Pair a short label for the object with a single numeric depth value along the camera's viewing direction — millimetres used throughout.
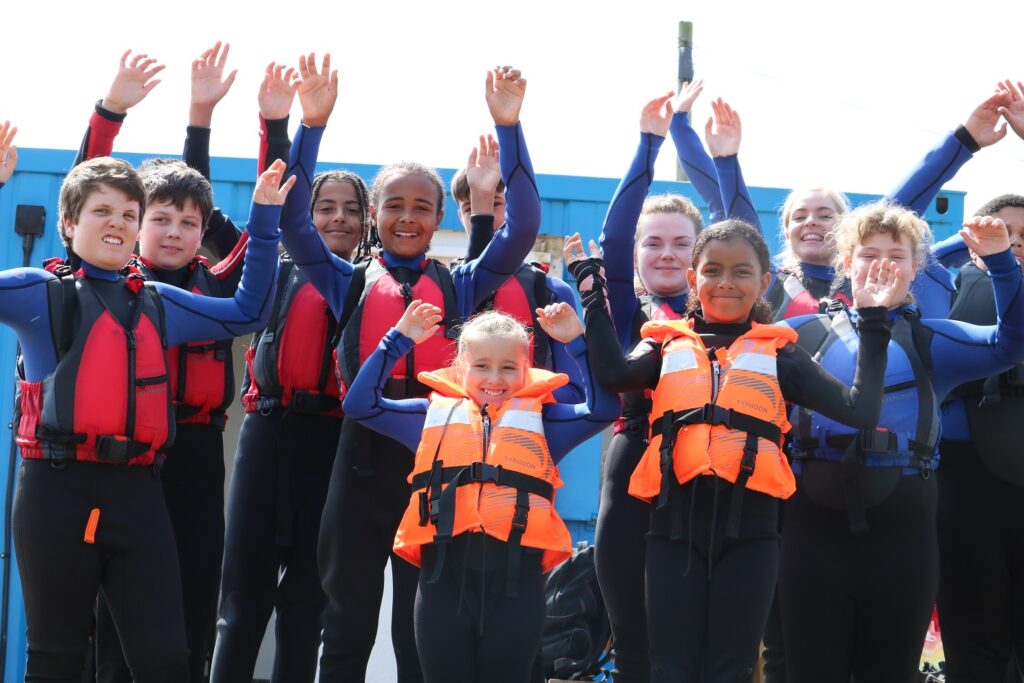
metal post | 15953
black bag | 6773
